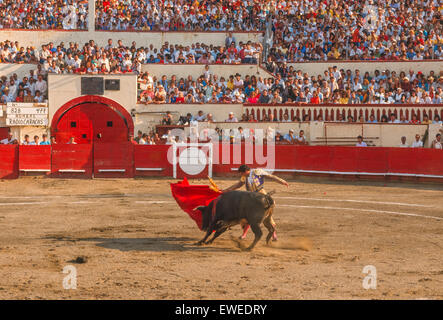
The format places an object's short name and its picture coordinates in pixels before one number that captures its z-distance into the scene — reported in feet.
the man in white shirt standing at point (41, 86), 90.03
